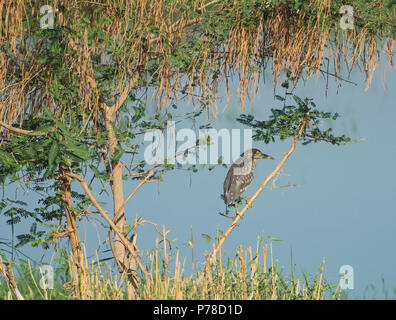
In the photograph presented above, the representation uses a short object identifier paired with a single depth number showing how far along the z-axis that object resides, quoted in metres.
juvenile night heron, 7.71
